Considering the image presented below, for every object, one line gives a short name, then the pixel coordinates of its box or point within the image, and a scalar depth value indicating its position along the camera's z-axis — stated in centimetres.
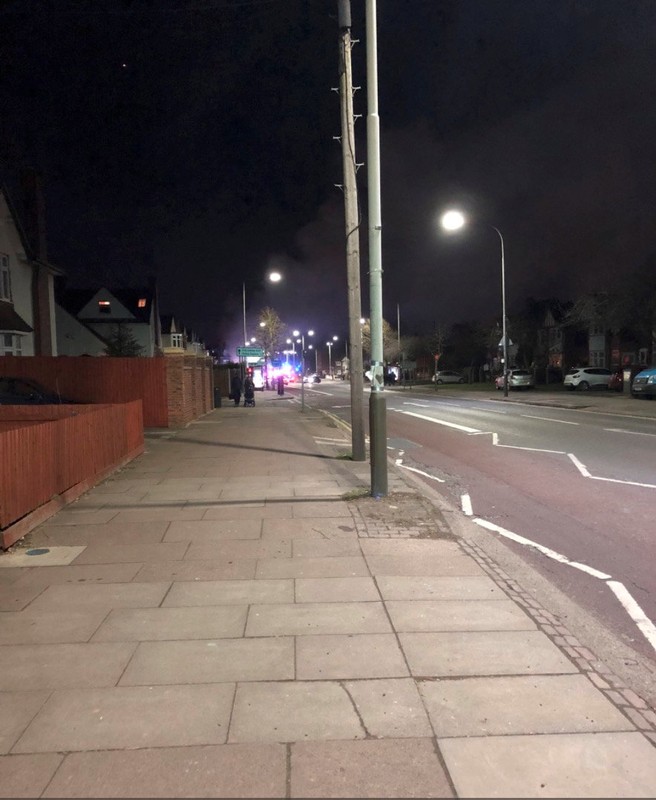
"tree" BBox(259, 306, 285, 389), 6481
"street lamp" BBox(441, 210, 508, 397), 1984
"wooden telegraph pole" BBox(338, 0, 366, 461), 993
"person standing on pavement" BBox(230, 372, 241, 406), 3269
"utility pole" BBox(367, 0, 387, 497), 812
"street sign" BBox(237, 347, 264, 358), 3384
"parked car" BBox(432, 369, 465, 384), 7153
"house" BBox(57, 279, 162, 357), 5150
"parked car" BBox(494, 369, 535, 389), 4472
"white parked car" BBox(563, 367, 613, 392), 4100
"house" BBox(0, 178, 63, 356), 2412
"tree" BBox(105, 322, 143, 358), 2889
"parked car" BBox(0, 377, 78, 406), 1634
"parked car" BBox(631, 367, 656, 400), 2888
